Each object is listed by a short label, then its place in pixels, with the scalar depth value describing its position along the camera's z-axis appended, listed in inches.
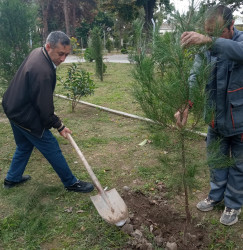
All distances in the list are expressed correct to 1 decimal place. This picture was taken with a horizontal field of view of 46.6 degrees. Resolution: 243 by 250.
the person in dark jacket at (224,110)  78.3
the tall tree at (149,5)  945.5
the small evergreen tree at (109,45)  1120.8
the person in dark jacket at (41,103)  116.1
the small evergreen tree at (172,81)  77.8
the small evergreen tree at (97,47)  428.2
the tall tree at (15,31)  182.2
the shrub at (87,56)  689.6
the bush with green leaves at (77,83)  265.6
